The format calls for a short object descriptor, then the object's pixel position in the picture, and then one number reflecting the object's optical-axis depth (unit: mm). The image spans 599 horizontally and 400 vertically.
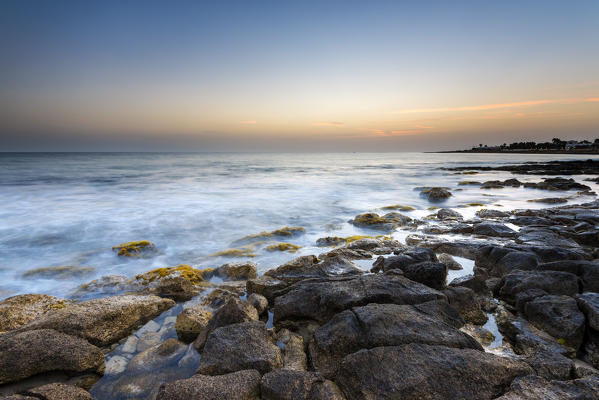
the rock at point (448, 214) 9297
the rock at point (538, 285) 3709
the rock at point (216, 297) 4256
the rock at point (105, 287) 4827
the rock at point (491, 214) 9430
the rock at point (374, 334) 2664
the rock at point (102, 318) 3197
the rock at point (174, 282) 4602
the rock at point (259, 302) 3826
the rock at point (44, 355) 2592
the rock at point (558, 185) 16492
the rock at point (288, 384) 2246
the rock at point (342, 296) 3465
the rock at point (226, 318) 3266
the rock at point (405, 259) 4754
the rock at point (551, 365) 2512
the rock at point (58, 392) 2318
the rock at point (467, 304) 3521
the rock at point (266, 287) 4261
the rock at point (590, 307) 2931
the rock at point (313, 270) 4730
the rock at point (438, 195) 14398
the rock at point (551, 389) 2107
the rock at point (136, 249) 6879
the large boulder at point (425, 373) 2180
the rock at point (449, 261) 5304
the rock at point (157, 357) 2960
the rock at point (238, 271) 5371
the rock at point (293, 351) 2775
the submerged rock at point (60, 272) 5702
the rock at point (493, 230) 6793
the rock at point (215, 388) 2244
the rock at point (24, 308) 3617
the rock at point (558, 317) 2920
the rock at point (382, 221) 8738
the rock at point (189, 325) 3441
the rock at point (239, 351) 2629
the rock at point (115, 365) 2945
